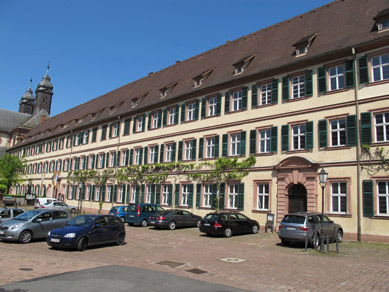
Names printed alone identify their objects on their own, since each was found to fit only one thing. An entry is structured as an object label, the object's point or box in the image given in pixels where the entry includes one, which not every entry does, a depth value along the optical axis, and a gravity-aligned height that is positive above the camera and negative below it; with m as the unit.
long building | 19.14 +5.54
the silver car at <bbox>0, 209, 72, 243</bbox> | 15.69 -1.40
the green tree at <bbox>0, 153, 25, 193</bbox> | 58.47 +3.74
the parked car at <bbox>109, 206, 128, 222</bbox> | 28.44 -1.11
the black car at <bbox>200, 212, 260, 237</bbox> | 19.66 -1.27
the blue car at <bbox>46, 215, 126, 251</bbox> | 13.90 -1.48
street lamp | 15.78 +1.21
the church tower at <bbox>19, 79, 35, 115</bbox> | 99.31 +24.47
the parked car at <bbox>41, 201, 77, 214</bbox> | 35.55 -1.17
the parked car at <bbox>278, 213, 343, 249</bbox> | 15.51 -1.05
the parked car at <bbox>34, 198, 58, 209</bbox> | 36.15 -0.76
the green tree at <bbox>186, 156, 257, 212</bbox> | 24.79 +2.20
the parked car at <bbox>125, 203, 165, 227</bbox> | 25.48 -1.09
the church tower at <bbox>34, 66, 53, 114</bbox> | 90.44 +24.75
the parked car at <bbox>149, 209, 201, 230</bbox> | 23.42 -1.34
